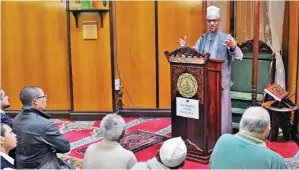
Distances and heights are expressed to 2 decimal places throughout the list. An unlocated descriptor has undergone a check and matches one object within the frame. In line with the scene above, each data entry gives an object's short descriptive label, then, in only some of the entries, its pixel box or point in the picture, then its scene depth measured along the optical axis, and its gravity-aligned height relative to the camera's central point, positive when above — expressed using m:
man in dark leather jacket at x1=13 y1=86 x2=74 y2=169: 2.55 -0.54
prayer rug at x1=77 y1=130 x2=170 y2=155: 4.16 -0.98
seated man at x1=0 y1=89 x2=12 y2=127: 2.80 -0.39
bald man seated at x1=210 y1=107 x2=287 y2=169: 1.91 -0.48
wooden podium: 3.54 -0.44
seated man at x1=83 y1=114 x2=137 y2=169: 2.17 -0.55
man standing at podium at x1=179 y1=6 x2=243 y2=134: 3.93 -0.02
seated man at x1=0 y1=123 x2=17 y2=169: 2.16 -0.51
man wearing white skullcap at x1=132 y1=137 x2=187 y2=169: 1.87 -0.50
